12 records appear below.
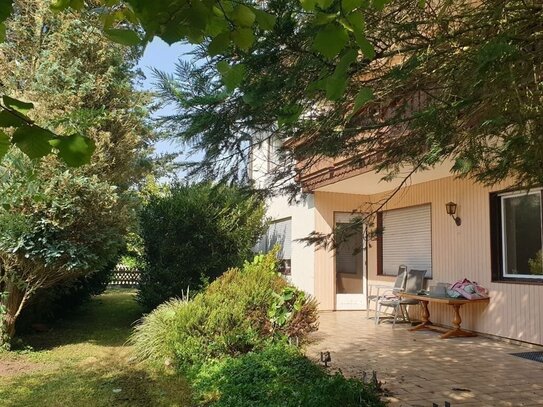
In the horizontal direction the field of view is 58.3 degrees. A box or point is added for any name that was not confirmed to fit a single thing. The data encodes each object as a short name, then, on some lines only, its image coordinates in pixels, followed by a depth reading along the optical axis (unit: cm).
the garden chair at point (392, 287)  1040
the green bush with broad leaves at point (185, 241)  1041
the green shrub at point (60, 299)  915
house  771
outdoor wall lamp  909
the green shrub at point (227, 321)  647
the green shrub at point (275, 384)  407
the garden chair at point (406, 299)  964
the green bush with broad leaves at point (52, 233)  706
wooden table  817
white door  1250
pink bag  821
